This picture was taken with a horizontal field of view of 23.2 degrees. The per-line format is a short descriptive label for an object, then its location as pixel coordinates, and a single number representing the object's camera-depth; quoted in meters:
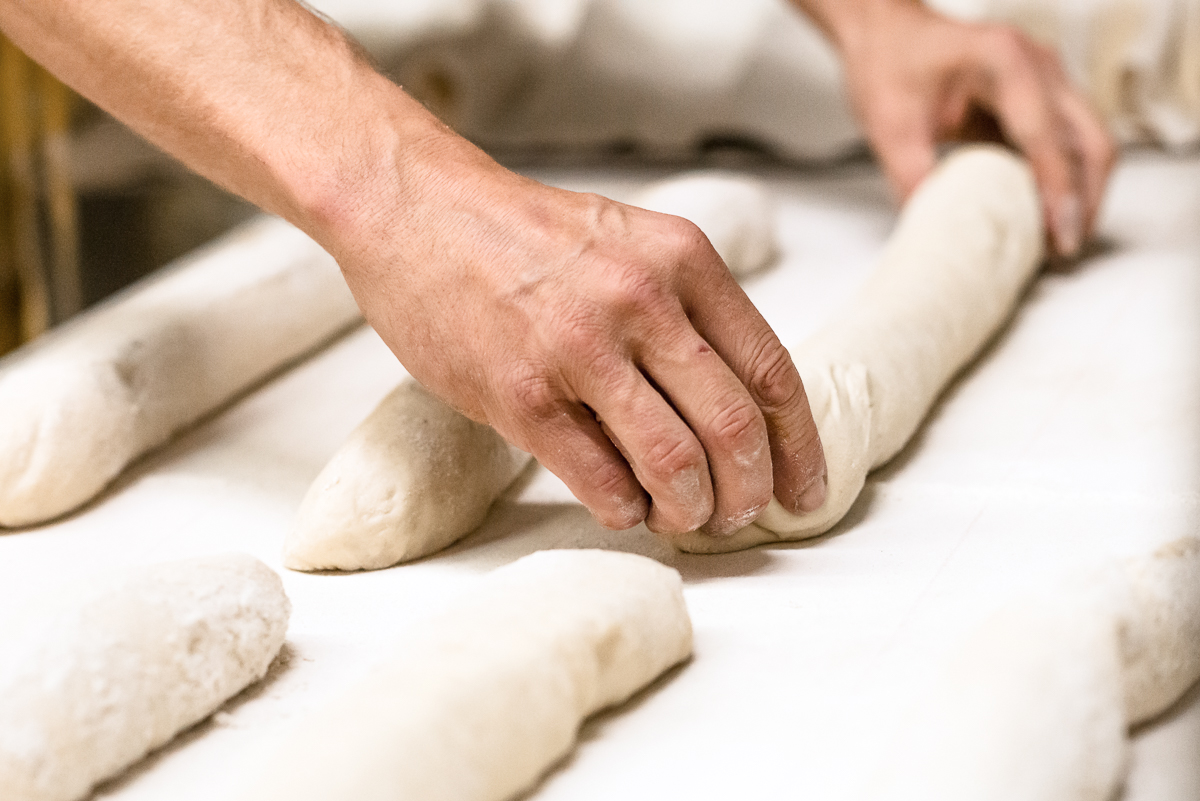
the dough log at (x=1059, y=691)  0.84
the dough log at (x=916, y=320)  1.00
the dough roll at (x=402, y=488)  0.98
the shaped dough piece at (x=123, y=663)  0.86
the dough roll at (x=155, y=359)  1.03
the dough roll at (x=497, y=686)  0.84
